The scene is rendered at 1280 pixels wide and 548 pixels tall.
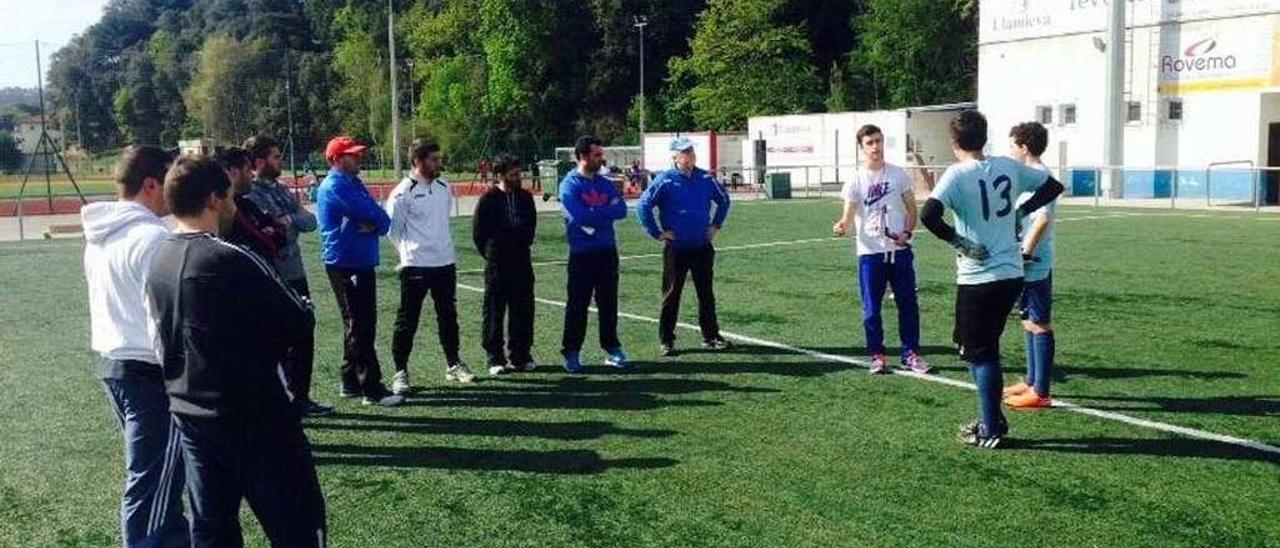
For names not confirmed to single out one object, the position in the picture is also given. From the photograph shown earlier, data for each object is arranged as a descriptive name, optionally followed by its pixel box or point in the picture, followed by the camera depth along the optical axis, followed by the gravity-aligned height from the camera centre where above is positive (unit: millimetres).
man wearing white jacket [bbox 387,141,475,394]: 8148 -368
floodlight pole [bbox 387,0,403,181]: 41312 +3122
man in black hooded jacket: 8805 -553
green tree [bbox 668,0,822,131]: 60281 +6992
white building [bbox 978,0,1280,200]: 29328 +2915
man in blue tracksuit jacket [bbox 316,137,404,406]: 7672 -337
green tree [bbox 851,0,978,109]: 58938 +7542
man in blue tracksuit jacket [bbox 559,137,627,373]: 8797 -477
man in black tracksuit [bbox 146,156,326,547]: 3555 -560
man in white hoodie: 4348 -637
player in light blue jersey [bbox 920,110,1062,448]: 6082 -325
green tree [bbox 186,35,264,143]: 89875 +9160
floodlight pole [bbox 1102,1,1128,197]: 31141 +2286
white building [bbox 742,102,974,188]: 39500 +1815
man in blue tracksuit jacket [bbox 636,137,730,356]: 9359 -298
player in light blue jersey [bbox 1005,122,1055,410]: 6992 -754
